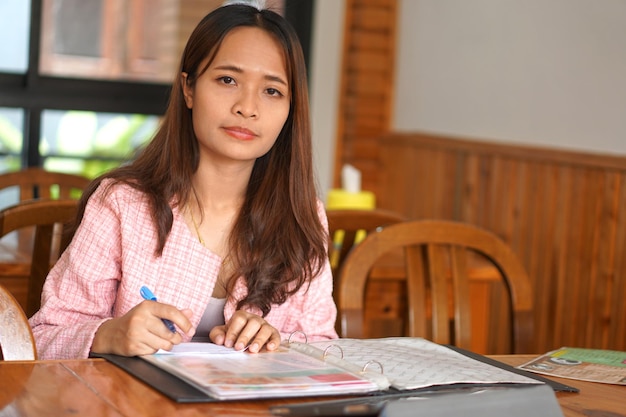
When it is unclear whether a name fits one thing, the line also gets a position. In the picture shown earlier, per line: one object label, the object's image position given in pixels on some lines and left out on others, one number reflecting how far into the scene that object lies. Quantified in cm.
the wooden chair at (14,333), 159
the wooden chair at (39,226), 205
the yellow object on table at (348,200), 315
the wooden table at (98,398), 137
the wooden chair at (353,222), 234
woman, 180
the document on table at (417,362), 151
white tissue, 325
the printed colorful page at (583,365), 164
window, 366
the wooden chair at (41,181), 268
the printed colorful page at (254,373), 142
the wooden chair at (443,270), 201
